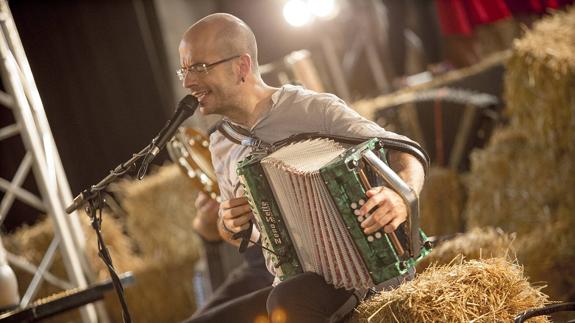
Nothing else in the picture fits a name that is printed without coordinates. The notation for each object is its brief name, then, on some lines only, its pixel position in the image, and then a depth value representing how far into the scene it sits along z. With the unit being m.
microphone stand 4.60
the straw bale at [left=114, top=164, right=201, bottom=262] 11.98
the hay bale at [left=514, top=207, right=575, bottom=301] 7.09
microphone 4.42
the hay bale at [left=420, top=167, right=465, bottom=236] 9.91
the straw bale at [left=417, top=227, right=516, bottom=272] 5.68
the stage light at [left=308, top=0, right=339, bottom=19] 13.51
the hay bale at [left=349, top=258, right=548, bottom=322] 3.97
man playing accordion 4.28
